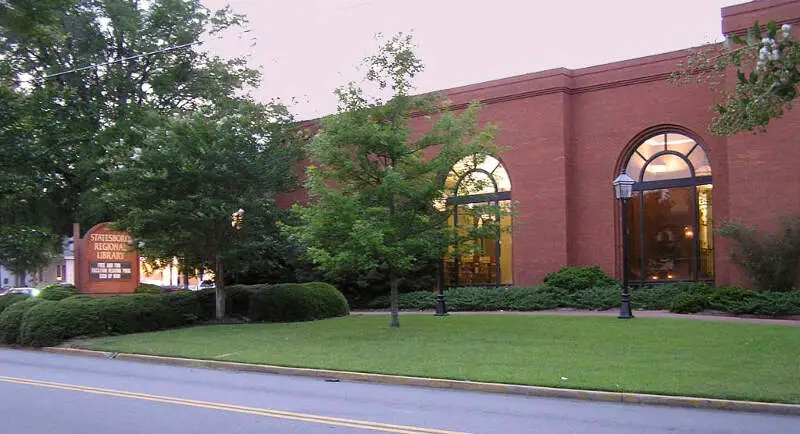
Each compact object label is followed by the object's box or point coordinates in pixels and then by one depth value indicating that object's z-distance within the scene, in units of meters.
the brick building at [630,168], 21.88
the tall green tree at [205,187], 20.91
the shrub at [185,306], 22.81
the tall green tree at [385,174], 17.70
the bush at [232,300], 24.38
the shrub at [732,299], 19.91
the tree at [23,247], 29.23
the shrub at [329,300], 24.42
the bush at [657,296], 22.45
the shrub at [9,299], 22.79
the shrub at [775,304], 19.19
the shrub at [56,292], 22.77
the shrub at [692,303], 20.77
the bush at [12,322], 19.86
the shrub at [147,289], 27.25
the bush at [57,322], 18.91
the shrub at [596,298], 22.91
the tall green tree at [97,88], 26.41
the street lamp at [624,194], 19.81
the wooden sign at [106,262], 23.00
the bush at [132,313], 20.25
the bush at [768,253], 20.45
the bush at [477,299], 25.27
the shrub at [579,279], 24.03
